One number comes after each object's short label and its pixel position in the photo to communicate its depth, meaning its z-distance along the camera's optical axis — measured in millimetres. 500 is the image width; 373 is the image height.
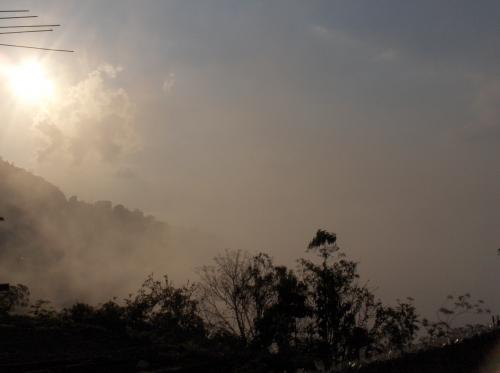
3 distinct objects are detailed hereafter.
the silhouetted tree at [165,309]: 24031
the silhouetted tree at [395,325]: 31719
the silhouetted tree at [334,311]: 30562
